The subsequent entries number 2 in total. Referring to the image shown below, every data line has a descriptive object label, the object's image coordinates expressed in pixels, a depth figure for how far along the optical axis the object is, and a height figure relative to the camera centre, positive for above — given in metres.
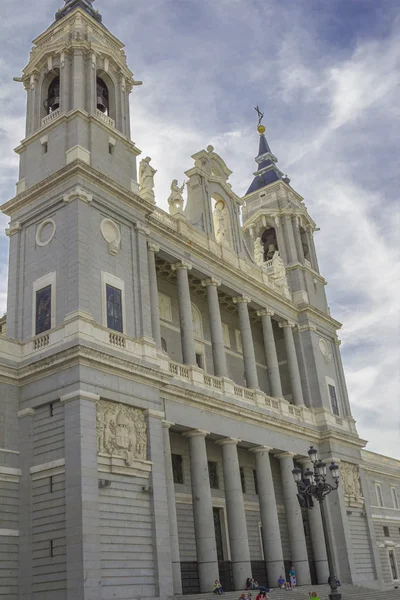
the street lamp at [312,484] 24.22 +4.22
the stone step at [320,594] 26.16 +0.95
